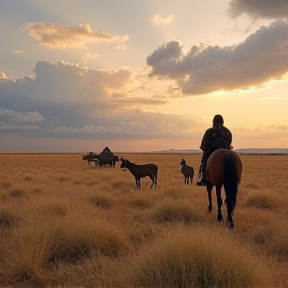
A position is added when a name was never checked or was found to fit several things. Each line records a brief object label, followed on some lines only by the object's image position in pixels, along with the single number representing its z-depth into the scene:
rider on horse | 10.73
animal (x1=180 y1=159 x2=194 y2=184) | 21.19
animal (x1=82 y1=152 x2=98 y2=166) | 46.33
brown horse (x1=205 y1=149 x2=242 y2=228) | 8.97
